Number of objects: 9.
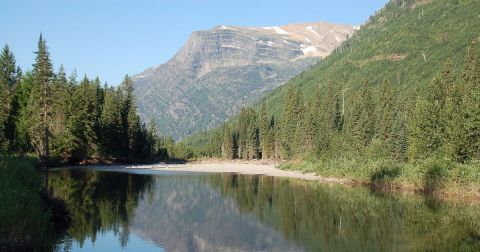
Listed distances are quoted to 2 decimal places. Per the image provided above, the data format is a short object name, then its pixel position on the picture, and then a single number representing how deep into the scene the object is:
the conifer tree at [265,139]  162.75
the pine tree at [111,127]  107.75
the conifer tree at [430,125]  65.94
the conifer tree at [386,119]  84.77
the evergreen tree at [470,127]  55.16
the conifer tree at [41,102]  79.25
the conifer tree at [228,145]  184.30
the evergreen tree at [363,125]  101.38
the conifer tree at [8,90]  82.50
